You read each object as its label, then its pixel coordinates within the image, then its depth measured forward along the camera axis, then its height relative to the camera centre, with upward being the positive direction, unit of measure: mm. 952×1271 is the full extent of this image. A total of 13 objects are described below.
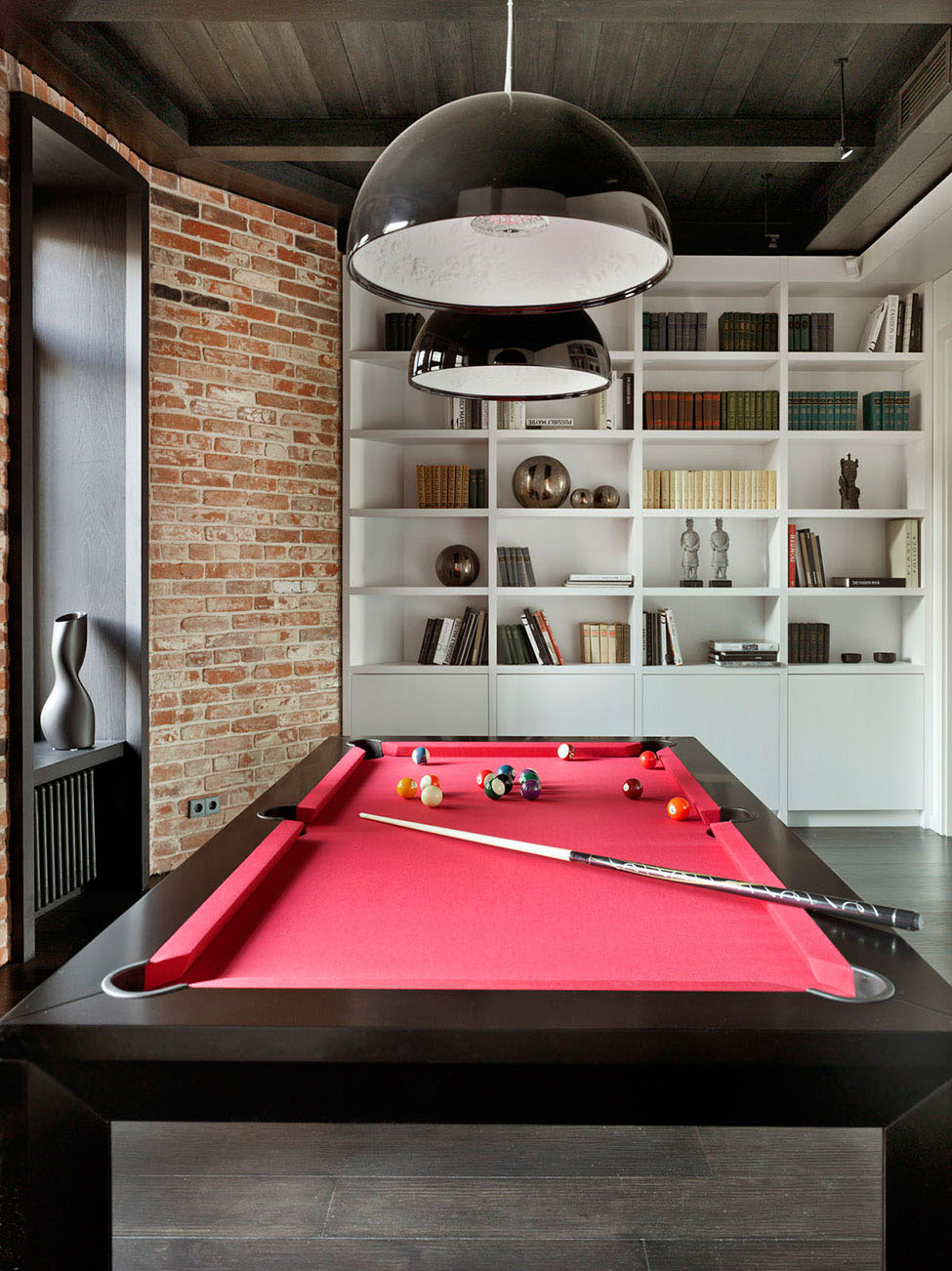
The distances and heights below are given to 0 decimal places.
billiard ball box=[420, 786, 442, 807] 2234 -389
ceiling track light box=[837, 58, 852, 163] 3604 +1863
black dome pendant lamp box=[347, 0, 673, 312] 1269 +631
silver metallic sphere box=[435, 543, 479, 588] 4797 +331
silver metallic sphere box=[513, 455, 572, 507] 4812 +755
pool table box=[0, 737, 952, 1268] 1120 -479
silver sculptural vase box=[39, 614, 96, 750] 3289 -234
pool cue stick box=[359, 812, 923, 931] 1401 -415
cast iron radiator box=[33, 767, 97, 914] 3232 -732
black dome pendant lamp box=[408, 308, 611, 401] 2119 +634
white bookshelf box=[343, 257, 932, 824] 4723 +357
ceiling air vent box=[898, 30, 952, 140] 3105 +1868
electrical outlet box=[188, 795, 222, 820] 4031 -750
